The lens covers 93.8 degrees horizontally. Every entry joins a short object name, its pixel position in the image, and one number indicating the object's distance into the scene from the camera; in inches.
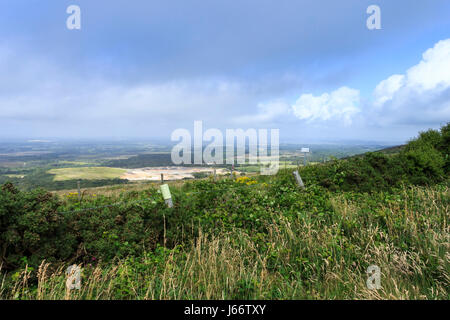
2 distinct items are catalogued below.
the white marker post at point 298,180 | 250.9
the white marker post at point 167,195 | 157.0
